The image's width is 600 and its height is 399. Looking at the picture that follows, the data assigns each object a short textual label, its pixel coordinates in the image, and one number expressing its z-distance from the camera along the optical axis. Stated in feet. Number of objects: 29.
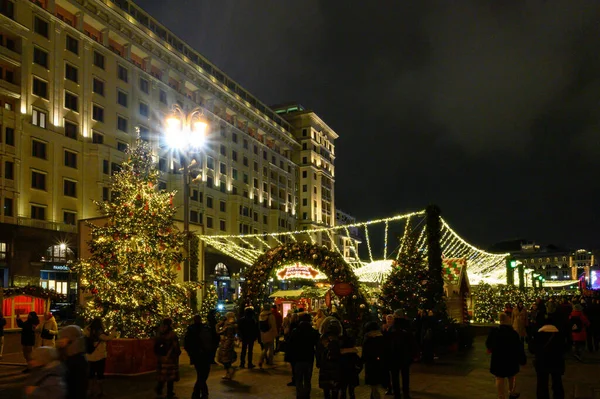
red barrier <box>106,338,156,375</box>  45.50
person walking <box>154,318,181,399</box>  35.55
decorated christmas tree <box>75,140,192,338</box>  48.70
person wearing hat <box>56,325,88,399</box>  19.07
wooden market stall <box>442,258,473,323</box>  89.61
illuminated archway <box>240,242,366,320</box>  60.34
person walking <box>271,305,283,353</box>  61.27
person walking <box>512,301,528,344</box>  63.36
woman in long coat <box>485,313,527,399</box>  30.58
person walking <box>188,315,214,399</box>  34.45
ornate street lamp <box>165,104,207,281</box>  55.21
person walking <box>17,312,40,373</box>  50.98
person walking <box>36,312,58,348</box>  48.34
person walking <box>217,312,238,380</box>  43.52
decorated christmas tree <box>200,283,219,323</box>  65.05
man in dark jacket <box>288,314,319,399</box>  31.96
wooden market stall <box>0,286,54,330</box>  88.17
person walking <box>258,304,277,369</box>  51.19
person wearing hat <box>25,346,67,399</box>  16.92
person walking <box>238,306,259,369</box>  51.57
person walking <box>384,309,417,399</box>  34.71
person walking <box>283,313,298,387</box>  32.19
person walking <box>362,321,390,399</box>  30.01
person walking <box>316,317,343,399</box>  29.22
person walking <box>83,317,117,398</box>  36.47
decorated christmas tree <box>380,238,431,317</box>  60.23
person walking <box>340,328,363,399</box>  30.14
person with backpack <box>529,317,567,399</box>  32.63
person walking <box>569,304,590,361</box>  50.83
